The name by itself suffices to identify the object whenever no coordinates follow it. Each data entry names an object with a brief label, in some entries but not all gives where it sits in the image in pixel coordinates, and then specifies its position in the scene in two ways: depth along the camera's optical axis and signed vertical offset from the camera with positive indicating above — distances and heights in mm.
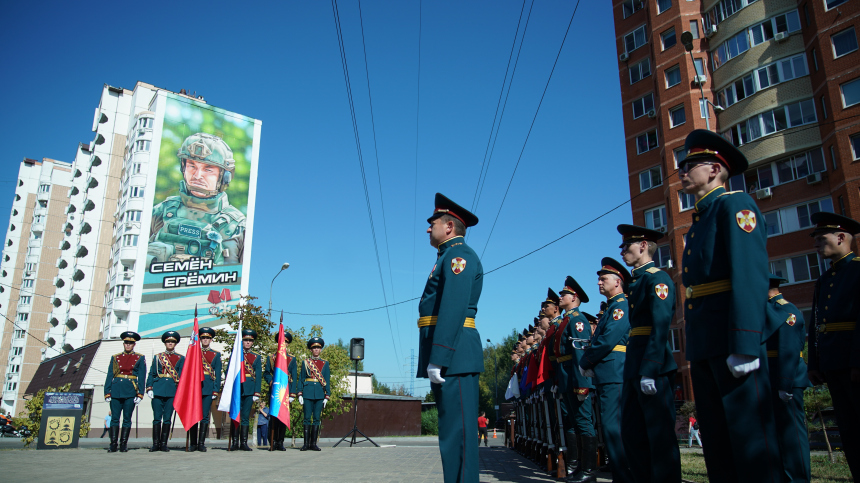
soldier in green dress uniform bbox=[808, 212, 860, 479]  5016 +619
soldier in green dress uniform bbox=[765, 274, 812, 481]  4246 +181
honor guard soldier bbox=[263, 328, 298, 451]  12336 -439
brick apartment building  26359 +14234
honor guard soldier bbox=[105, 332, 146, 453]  10891 +309
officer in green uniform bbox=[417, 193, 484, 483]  4293 +363
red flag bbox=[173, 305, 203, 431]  10891 +159
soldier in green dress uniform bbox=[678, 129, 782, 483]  3357 +442
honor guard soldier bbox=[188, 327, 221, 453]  11484 +379
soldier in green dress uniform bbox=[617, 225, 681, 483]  4371 +84
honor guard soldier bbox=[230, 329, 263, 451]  12023 +270
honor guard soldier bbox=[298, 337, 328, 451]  12648 +234
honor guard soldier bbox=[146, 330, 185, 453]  10906 +257
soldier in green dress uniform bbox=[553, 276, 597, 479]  6539 +67
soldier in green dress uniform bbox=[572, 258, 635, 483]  5523 +301
